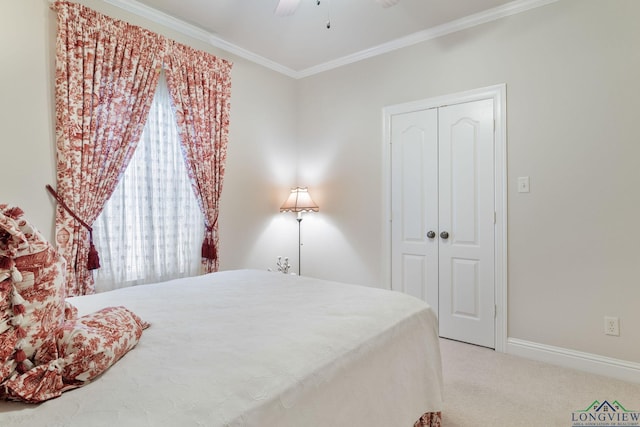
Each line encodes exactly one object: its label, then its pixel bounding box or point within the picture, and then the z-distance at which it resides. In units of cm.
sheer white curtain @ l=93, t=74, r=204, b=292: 263
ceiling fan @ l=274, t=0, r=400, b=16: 205
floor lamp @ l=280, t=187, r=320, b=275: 382
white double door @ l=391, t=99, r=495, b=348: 297
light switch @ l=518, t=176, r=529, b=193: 277
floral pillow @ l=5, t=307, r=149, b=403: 83
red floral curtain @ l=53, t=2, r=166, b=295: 232
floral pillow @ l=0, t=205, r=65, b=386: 85
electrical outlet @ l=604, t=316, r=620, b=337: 241
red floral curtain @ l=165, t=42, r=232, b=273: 299
